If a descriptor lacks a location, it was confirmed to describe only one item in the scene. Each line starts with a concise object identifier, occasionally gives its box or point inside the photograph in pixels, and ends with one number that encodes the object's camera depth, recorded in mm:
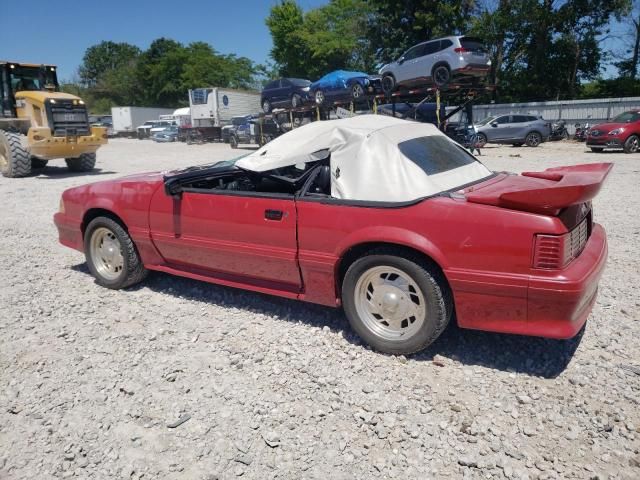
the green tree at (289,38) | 43344
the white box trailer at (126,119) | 47406
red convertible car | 2775
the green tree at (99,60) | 92562
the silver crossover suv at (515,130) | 21344
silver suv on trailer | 15930
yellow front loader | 13227
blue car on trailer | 19156
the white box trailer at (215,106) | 31359
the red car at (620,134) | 16953
